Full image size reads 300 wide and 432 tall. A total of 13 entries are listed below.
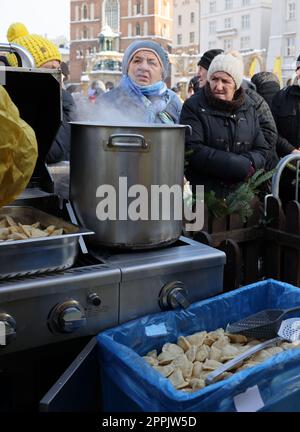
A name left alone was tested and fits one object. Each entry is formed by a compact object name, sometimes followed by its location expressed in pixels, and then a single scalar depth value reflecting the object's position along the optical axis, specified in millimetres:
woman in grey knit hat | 2600
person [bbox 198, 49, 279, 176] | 3055
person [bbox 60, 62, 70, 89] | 4516
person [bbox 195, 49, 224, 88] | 3696
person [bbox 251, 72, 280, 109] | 4242
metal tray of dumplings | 1300
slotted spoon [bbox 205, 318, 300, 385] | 1274
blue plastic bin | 1190
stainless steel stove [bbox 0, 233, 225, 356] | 1313
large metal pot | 1491
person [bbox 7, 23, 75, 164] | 2215
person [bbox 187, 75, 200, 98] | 4633
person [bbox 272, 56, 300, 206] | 3562
